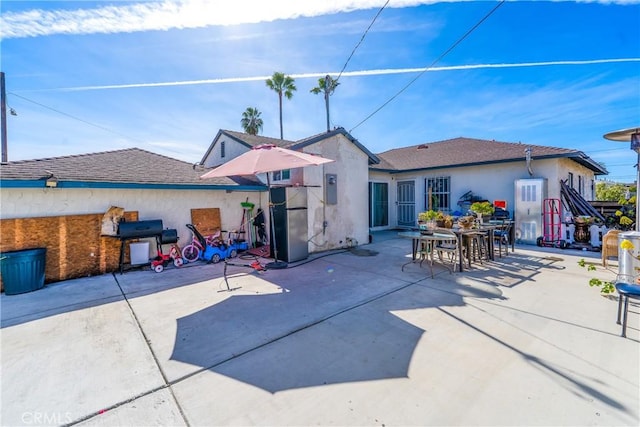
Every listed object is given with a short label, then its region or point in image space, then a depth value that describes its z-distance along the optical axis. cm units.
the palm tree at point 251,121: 2467
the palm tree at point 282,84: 2216
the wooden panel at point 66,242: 514
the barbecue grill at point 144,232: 594
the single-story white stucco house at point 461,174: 906
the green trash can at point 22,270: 465
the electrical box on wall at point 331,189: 801
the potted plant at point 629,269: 418
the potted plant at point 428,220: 620
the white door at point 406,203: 1246
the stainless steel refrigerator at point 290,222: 678
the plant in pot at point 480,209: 663
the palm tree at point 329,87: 1073
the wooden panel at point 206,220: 770
